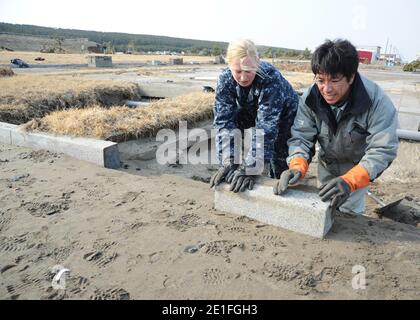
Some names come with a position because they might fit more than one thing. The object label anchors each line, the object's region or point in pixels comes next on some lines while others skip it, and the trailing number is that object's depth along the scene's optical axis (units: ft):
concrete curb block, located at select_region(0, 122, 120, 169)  14.25
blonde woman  8.73
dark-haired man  7.51
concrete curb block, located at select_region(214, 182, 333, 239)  8.27
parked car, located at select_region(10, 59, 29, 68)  60.49
